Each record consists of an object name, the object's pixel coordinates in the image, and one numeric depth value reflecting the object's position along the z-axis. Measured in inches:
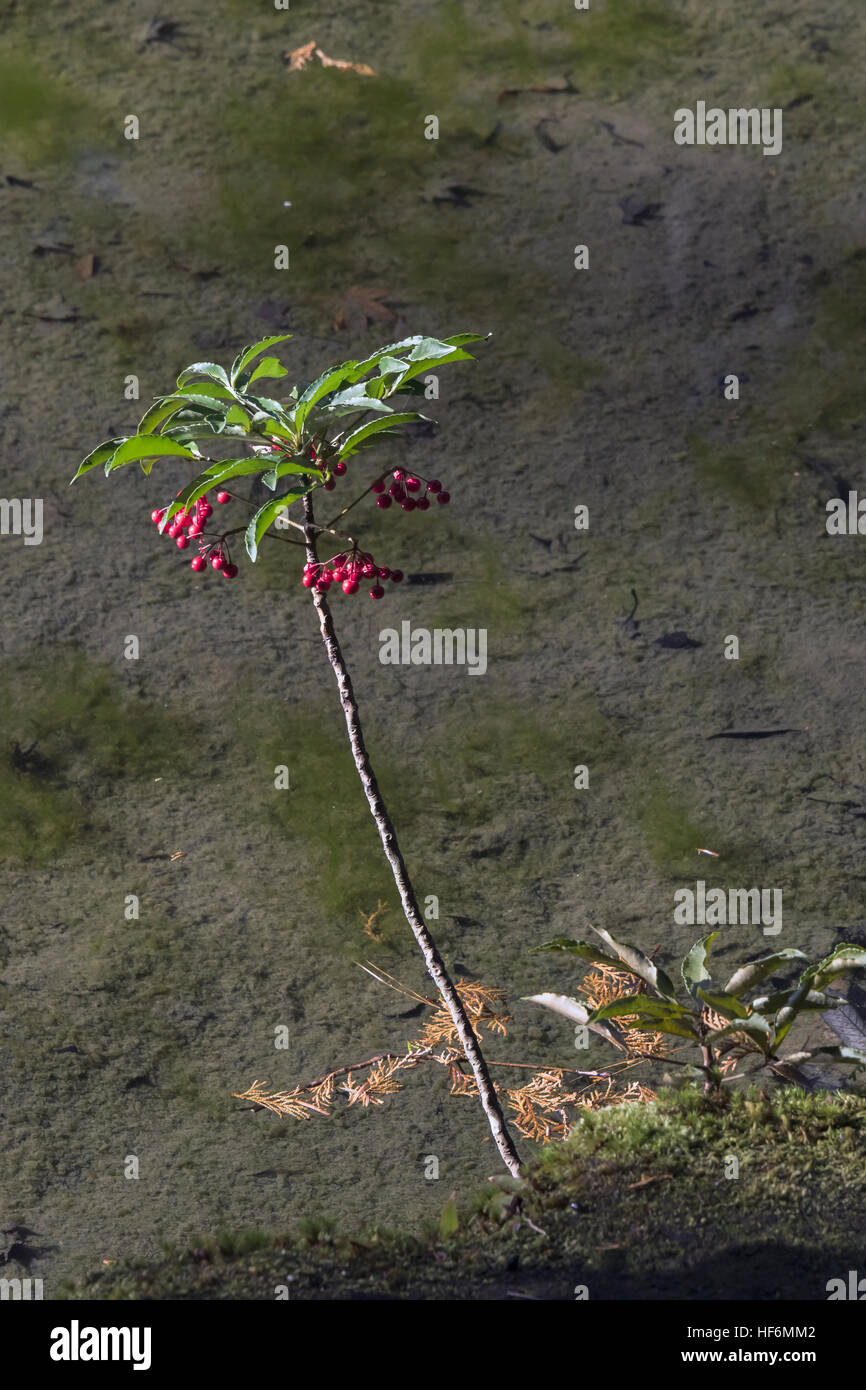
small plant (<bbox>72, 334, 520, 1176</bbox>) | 79.7
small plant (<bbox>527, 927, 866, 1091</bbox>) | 89.6
